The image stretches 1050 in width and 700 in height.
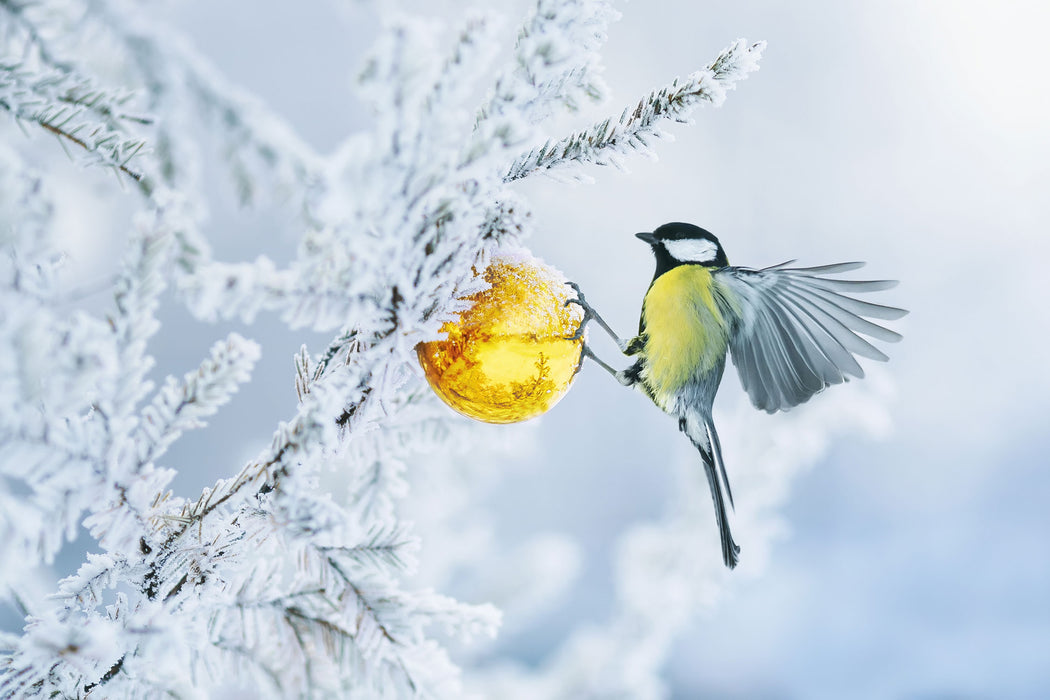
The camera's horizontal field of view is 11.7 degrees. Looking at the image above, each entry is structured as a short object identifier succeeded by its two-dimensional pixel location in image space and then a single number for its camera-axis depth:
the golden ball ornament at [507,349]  1.75
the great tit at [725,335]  1.80
